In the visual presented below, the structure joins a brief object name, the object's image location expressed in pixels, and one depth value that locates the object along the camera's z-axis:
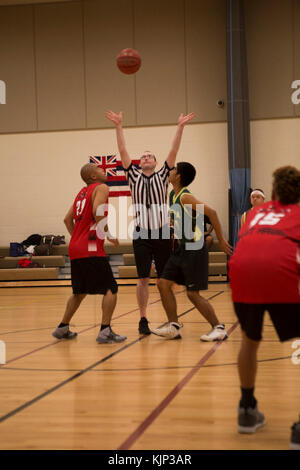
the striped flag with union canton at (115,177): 15.45
